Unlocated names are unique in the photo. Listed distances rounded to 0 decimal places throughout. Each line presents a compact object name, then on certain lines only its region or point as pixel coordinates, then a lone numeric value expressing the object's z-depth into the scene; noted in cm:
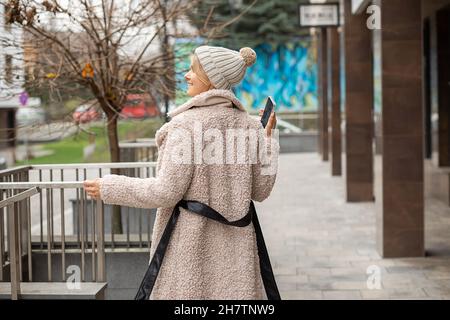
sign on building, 2223
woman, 449
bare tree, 1141
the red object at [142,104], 1317
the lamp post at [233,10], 4797
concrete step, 712
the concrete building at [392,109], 1216
